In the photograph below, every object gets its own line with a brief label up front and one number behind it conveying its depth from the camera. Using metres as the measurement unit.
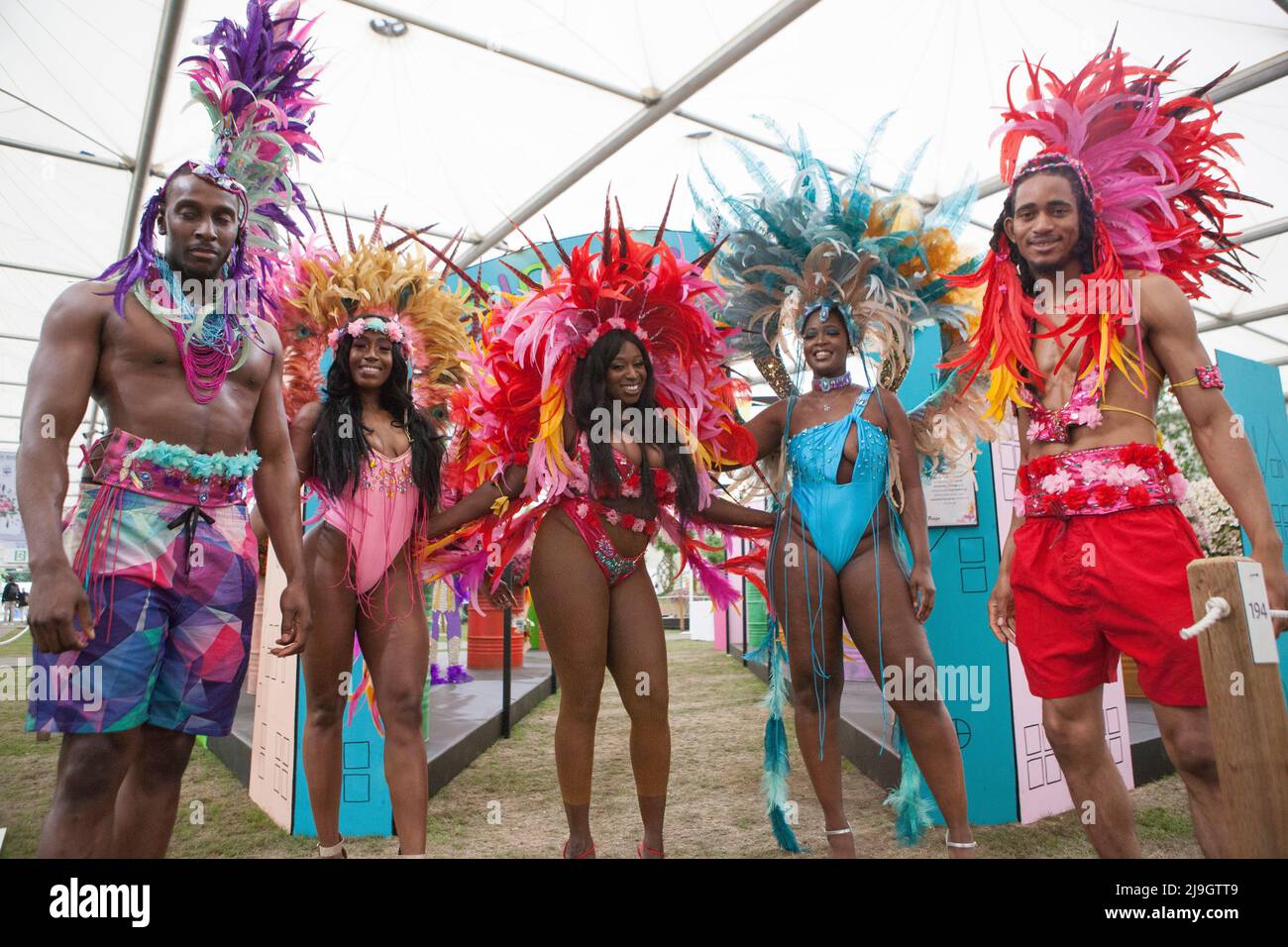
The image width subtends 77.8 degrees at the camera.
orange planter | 8.27
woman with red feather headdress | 2.49
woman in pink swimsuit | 2.54
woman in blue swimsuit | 2.51
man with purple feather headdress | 1.78
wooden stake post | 1.32
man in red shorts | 1.91
